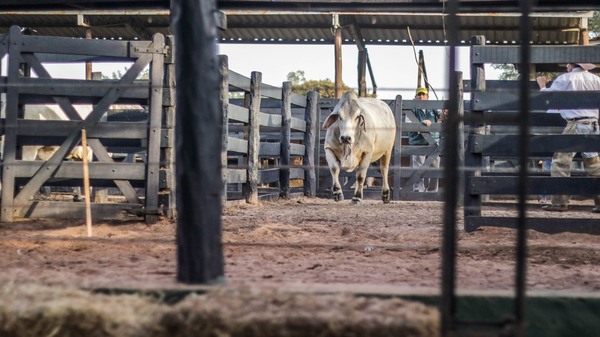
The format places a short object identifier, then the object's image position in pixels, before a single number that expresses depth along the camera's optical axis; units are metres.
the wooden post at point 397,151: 15.70
